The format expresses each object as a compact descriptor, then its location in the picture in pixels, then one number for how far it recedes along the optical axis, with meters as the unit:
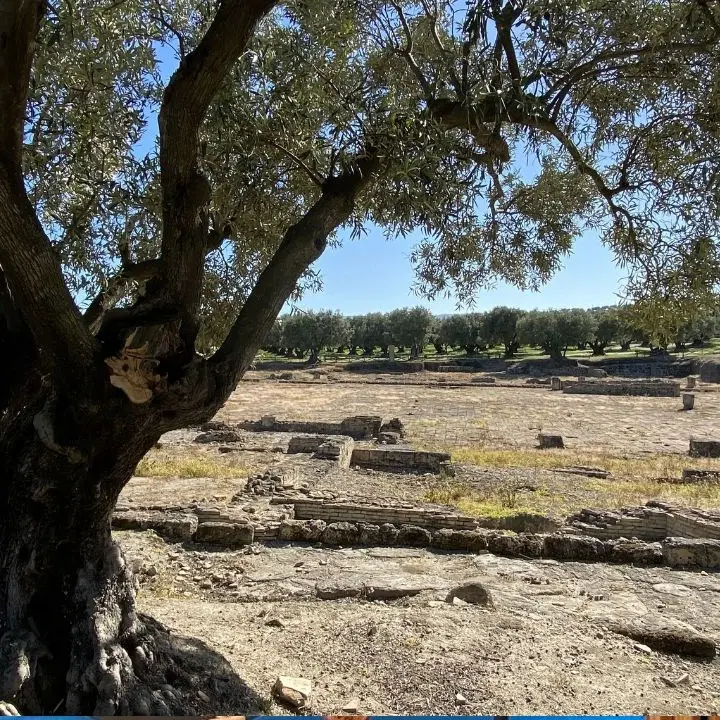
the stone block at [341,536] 9.63
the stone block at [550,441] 22.34
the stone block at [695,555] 9.08
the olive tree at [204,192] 3.75
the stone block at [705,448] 20.45
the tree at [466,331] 77.99
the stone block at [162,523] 9.52
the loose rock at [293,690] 4.40
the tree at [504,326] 75.00
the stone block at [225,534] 9.39
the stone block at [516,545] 9.24
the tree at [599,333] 69.75
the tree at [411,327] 79.50
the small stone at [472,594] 6.89
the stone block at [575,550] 9.21
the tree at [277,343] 64.82
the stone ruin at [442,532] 9.21
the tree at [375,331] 84.17
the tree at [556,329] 69.06
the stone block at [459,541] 9.48
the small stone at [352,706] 4.33
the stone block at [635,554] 9.18
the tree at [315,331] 75.56
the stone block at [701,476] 15.79
